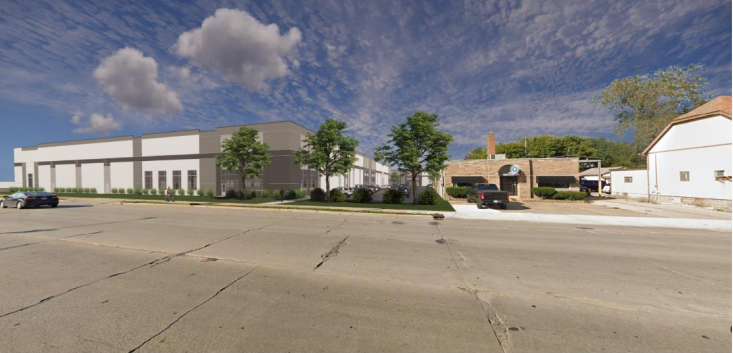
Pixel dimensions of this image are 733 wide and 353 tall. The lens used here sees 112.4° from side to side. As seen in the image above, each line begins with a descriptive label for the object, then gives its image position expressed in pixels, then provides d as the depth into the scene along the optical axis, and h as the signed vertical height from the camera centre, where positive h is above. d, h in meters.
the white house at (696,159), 18.23 +0.94
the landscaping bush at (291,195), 28.95 -1.75
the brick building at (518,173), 26.91 +0.17
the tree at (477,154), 67.12 +6.85
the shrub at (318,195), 24.80 -1.56
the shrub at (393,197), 22.12 -1.74
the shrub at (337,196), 23.77 -1.63
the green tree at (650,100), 29.95 +9.27
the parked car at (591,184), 42.56 -1.95
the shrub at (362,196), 23.03 -1.64
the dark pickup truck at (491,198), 19.05 -1.76
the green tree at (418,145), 20.09 +2.67
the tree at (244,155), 25.98 +2.85
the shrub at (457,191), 25.72 -1.56
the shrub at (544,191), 25.20 -1.79
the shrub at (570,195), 24.15 -2.15
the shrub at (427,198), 21.08 -1.82
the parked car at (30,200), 18.38 -0.99
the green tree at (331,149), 23.78 +2.97
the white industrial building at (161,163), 33.06 +3.30
